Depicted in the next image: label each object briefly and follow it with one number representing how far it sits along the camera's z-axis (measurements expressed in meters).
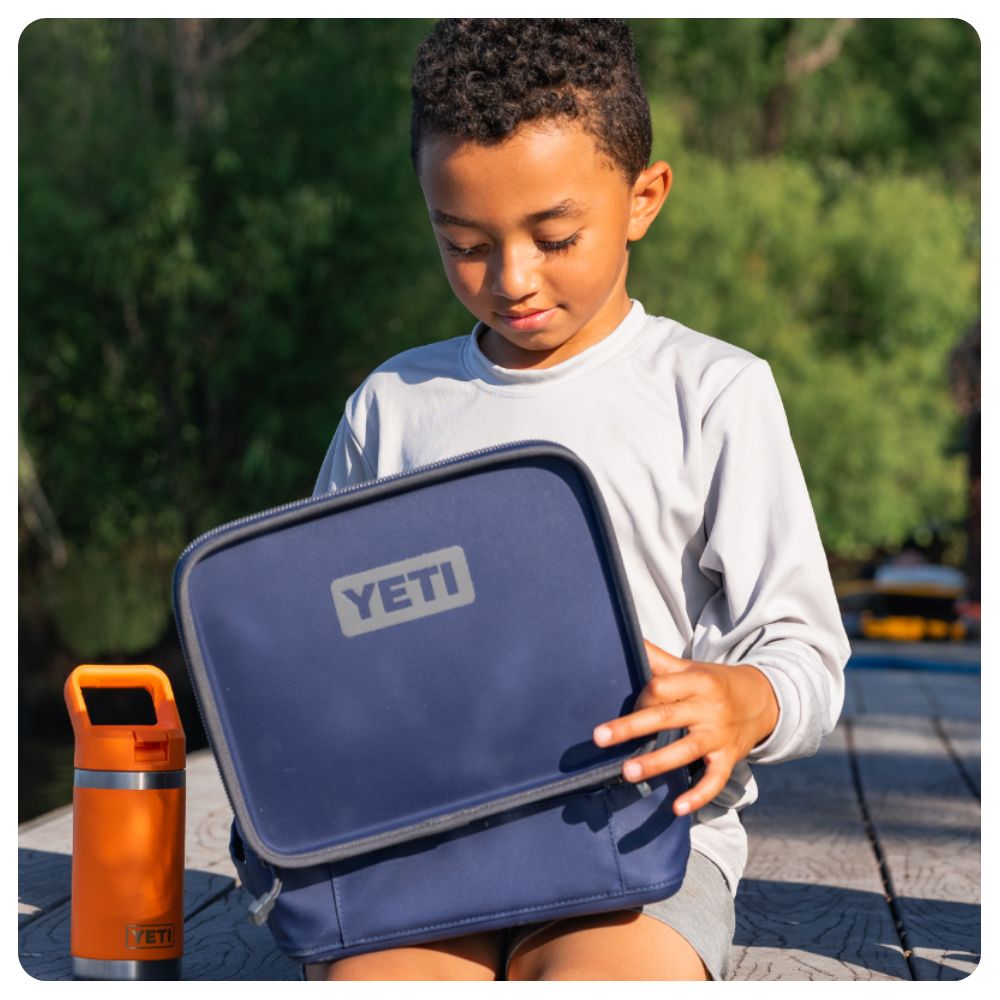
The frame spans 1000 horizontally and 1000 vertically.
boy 1.84
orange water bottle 2.07
